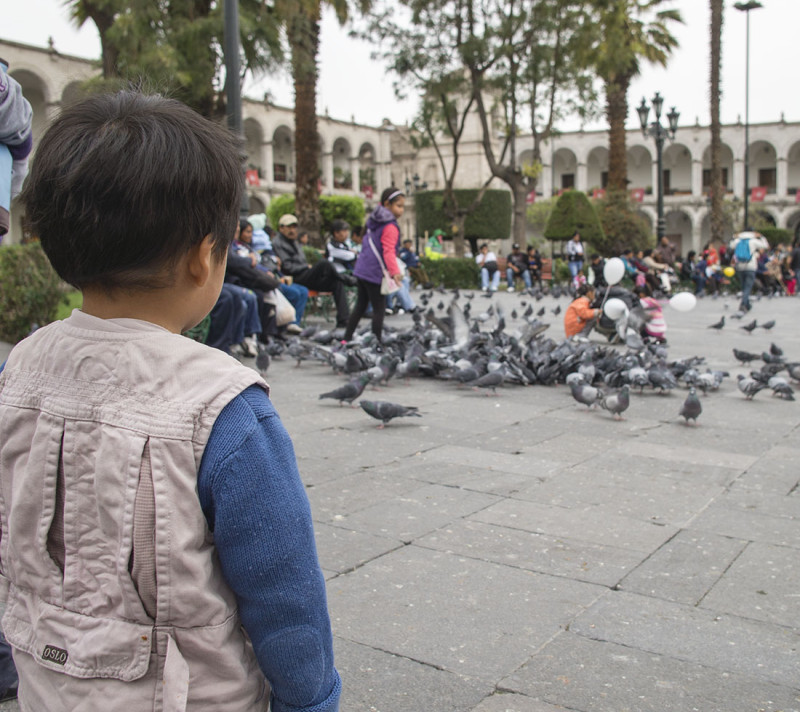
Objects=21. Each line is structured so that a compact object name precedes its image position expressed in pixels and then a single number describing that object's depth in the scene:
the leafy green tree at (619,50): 25.53
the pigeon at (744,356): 8.47
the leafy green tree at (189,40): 15.28
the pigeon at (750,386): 6.76
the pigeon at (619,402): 5.93
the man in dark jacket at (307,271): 10.66
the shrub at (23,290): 8.72
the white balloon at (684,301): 9.70
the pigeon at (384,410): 5.47
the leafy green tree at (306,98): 16.48
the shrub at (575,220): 28.20
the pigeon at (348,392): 6.18
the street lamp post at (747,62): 36.72
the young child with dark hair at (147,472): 1.13
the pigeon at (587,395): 6.21
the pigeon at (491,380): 6.77
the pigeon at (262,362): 7.47
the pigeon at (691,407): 5.64
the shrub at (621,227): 28.44
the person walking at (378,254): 8.61
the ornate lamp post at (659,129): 22.72
